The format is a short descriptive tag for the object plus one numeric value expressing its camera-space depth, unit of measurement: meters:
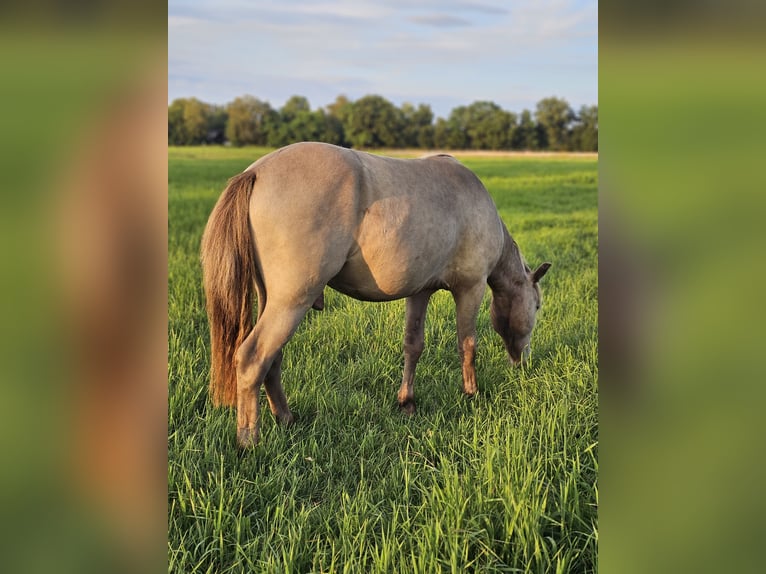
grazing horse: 3.51
